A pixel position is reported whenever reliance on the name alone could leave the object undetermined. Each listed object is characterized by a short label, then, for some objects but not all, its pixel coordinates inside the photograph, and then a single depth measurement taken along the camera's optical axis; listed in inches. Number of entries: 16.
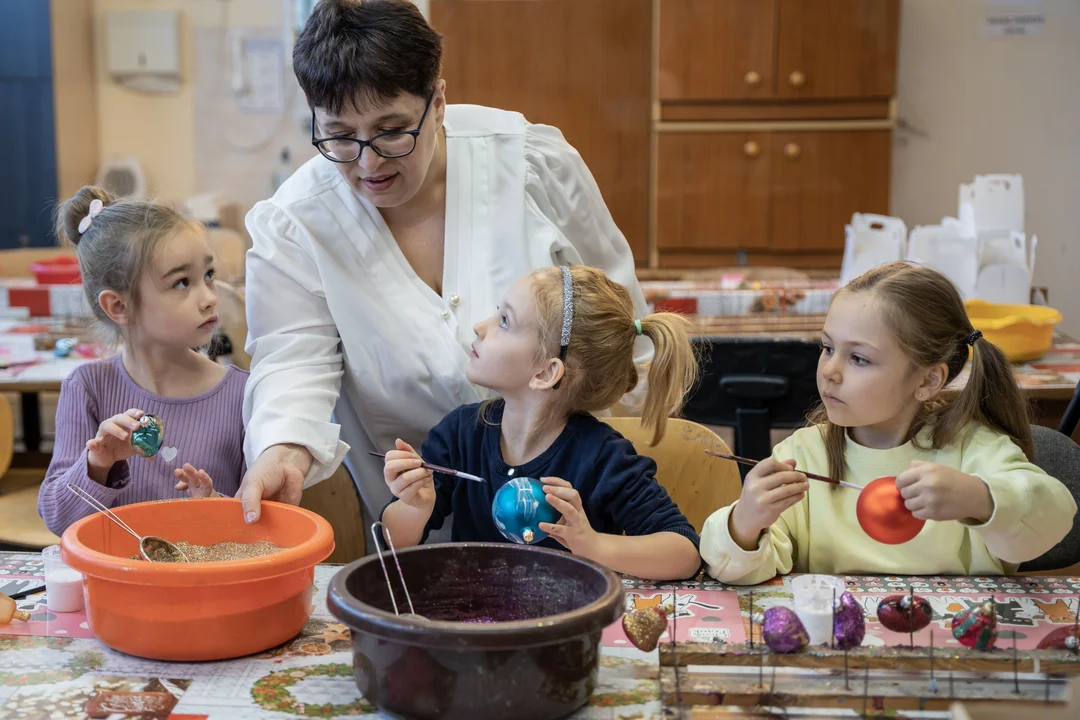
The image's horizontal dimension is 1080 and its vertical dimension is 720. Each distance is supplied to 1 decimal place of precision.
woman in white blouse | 63.6
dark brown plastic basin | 38.9
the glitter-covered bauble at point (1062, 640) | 45.8
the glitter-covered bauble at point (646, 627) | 45.4
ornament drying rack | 40.6
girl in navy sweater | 62.7
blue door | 208.8
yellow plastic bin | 107.5
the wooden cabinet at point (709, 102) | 192.1
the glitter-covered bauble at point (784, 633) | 43.8
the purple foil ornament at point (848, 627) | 44.6
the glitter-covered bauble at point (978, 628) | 45.1
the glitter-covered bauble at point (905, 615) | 47.1
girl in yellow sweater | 60.3
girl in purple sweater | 75.2
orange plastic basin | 45.3
